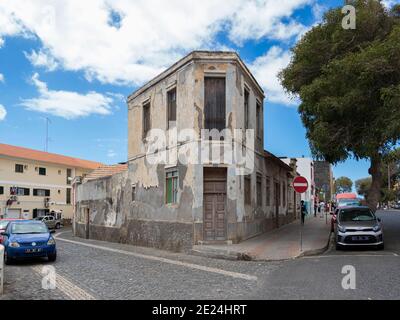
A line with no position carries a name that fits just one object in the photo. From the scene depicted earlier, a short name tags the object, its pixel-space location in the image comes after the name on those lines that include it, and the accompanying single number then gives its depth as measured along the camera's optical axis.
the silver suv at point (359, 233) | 15.93
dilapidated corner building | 17.75
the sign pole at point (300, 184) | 16.64
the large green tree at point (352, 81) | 15.25
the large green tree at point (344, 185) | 121.31
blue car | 14.24
